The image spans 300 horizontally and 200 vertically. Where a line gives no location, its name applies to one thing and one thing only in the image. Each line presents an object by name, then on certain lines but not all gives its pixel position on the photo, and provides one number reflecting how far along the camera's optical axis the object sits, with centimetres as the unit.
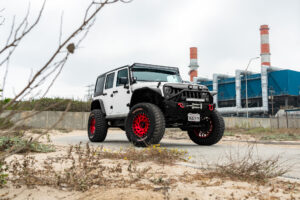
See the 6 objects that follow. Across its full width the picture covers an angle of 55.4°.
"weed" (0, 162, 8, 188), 273
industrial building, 4709
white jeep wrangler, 661
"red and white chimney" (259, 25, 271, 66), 5162
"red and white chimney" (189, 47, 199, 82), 5941
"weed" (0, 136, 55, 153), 540
